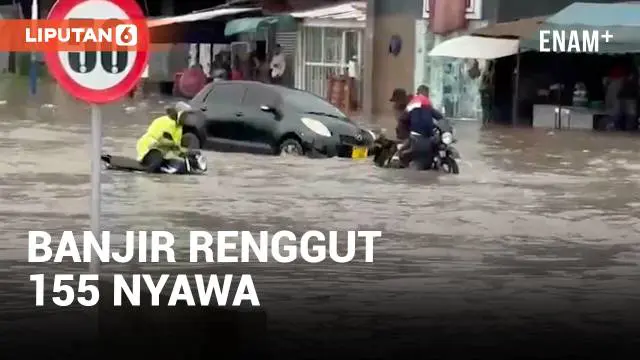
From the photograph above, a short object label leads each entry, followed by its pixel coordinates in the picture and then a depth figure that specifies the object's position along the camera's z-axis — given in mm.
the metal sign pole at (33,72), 46469
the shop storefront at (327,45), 39656
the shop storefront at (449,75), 35125
